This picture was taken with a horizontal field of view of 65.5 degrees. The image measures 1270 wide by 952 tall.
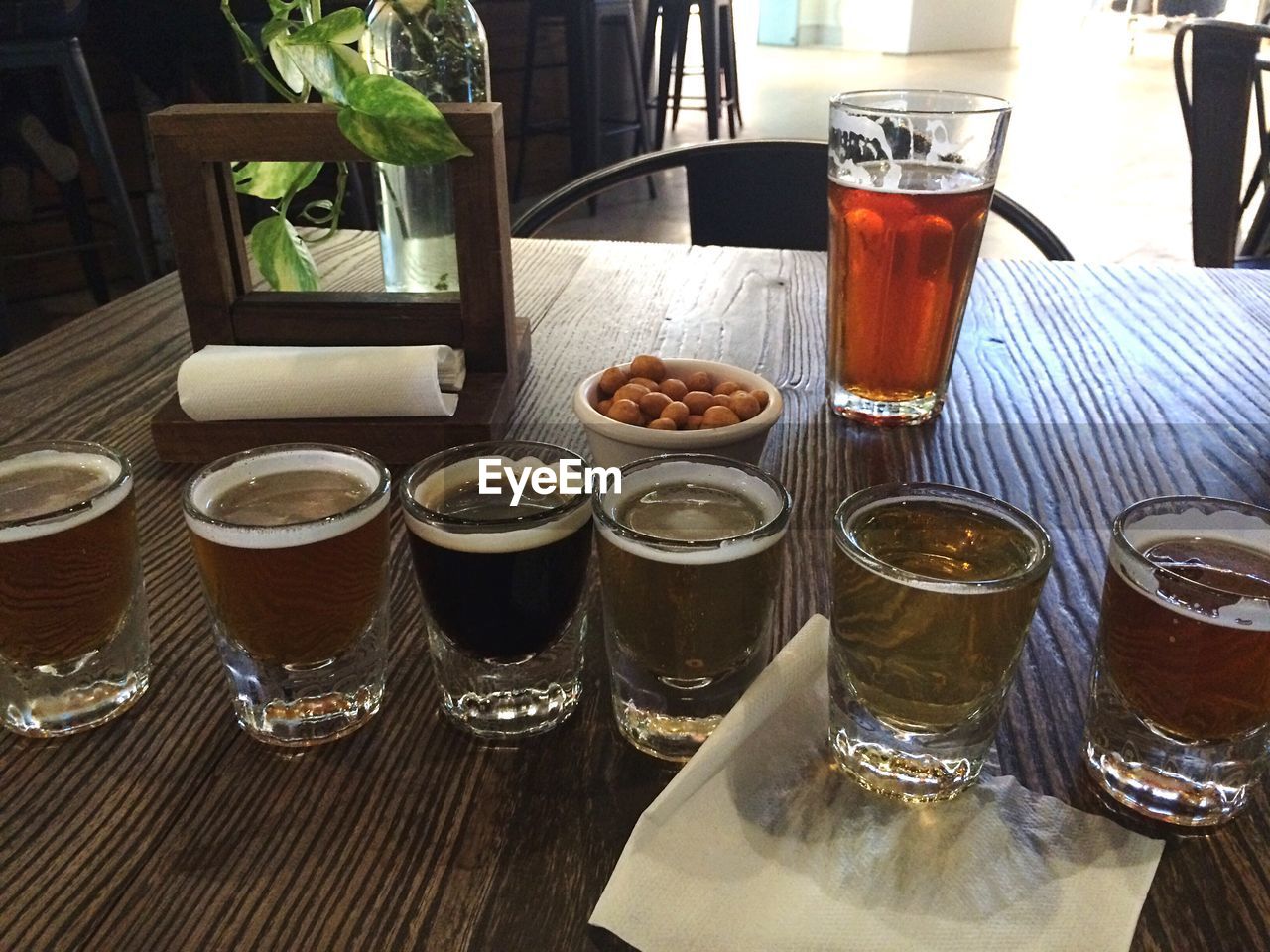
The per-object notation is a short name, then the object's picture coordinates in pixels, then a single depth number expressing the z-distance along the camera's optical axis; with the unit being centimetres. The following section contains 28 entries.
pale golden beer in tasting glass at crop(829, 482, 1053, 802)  41
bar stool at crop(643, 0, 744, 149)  427
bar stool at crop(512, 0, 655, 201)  335
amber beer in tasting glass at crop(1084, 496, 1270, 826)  40
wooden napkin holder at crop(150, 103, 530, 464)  75
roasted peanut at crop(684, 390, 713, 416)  66
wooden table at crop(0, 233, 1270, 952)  39
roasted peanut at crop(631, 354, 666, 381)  71
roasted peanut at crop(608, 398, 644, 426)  64
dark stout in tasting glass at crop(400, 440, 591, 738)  44
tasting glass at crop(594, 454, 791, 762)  43
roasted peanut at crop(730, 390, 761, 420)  65
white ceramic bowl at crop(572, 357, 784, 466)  62
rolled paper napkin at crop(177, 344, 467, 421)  75
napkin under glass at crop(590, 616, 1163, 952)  38
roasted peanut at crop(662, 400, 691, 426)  64
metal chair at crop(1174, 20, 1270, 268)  155
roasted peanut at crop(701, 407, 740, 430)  64
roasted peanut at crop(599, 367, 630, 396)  69
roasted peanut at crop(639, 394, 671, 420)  65
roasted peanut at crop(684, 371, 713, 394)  71
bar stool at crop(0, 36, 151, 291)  216
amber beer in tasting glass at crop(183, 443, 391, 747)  45
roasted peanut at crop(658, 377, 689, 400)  69
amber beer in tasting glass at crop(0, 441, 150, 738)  45
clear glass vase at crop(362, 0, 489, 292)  84
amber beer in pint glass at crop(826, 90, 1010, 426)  77
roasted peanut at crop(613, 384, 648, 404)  66
